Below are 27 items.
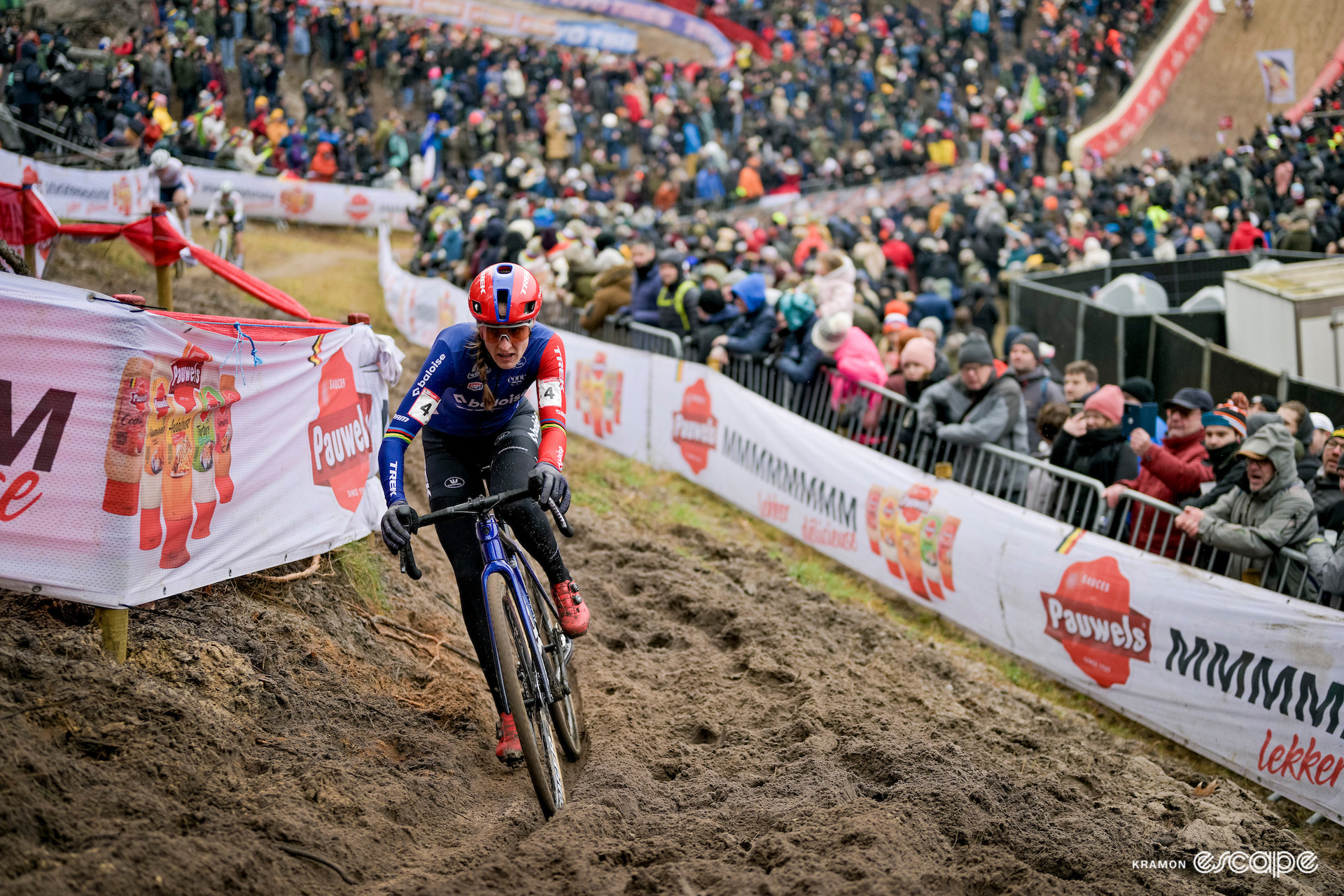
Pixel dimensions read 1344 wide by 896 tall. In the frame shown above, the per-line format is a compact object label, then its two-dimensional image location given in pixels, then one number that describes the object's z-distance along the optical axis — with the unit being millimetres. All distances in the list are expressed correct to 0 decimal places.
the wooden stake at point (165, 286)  7824
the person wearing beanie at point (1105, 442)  7875
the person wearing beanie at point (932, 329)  11242
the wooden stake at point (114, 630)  4801
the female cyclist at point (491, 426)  5160
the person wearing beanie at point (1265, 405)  8586
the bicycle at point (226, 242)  19719
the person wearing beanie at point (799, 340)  10688
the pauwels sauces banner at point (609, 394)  12938
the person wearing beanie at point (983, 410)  8641
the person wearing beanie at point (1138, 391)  8742
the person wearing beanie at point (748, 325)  11438
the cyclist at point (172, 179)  17234
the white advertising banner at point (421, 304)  16812
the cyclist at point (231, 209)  19453
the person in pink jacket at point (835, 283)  11805
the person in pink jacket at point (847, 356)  10188
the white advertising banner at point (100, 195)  19859
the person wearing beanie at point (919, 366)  9562
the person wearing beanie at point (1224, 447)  6941
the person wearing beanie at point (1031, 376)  9344
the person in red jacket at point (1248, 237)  19750
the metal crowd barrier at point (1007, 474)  7137
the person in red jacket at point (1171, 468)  7391
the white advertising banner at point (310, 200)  25734
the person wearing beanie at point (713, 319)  11977
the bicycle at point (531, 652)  4867
